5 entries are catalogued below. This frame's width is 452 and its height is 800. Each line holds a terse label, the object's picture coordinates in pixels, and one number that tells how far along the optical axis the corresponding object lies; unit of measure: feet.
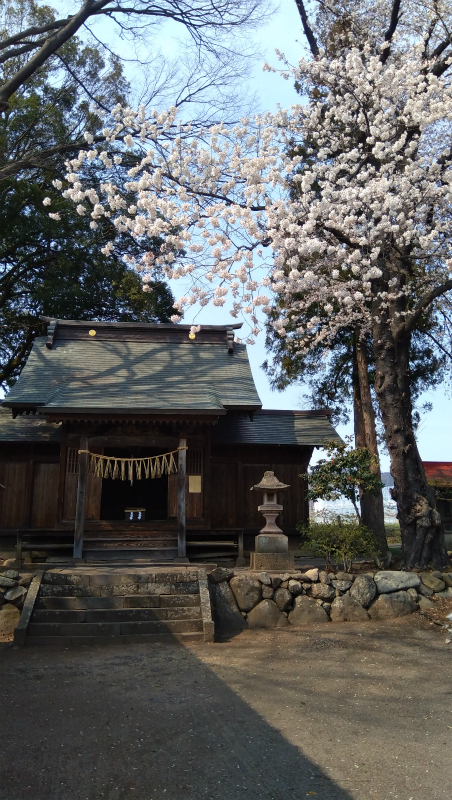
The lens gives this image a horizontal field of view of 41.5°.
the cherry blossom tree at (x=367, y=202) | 35.04
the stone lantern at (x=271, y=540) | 35.94
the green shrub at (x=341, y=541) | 36.55
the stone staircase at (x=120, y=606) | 29.55
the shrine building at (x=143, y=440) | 39.99
